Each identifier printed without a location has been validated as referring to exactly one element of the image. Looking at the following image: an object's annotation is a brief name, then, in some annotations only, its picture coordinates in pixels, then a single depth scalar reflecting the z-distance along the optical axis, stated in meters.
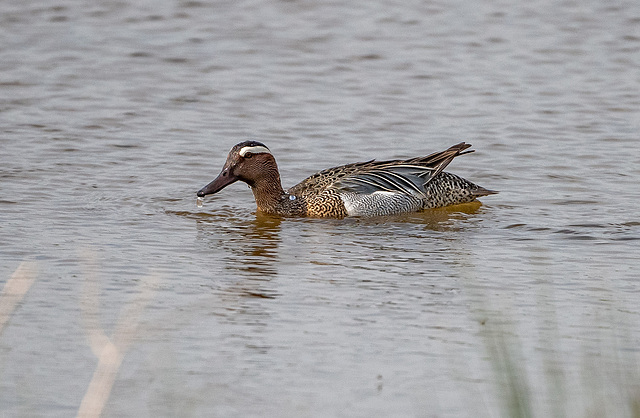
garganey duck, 19.62
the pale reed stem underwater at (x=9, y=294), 12.12
